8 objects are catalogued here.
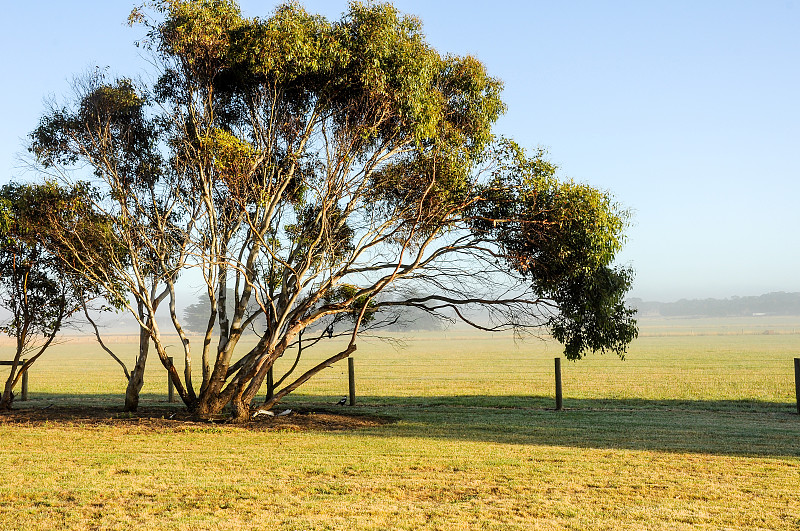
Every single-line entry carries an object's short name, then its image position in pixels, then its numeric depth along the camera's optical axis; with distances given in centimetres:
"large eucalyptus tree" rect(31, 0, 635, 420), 1477
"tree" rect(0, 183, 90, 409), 1652
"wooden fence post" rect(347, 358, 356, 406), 2012
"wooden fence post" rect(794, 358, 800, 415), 1786
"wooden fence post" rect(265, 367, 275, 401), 1891
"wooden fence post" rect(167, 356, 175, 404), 2183
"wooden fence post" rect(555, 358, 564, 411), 1870
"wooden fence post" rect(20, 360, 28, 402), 2248
